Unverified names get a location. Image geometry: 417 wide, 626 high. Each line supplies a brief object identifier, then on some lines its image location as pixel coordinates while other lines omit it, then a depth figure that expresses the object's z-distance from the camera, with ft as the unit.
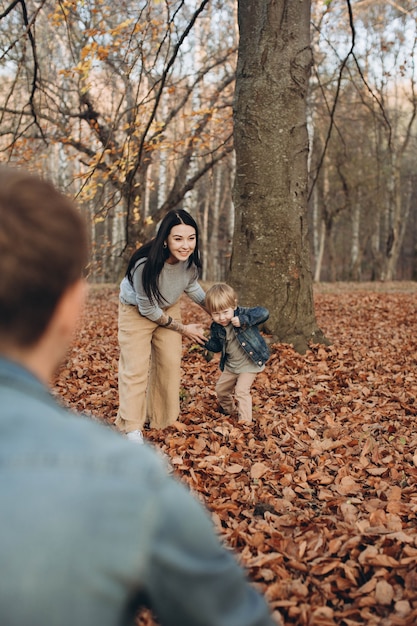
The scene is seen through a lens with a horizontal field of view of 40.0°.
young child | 16.17
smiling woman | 15.16
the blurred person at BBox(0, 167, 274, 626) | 3.10
